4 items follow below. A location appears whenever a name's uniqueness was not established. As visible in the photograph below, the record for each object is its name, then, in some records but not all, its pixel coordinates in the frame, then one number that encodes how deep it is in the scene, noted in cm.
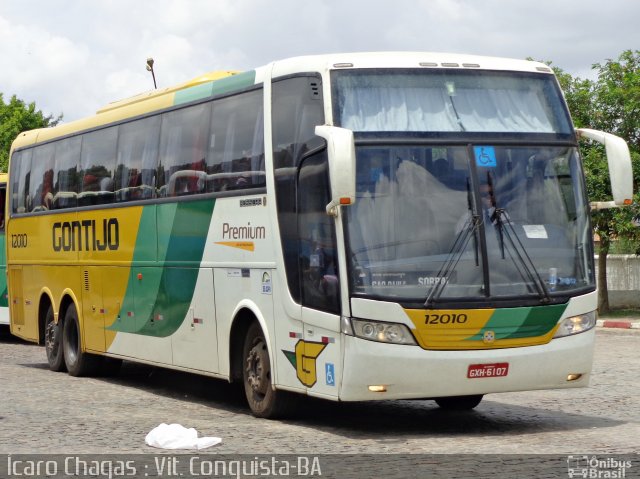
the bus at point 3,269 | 2527
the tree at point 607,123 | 3177
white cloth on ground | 1067
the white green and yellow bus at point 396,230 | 1106
